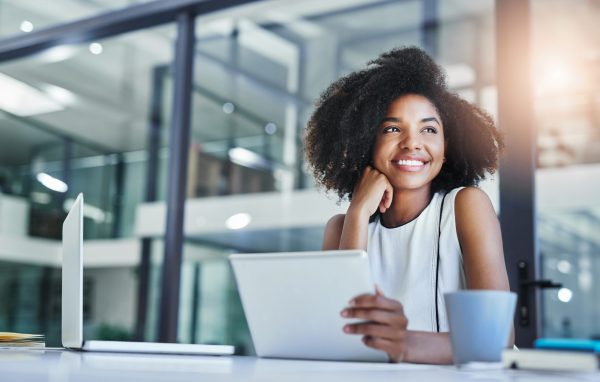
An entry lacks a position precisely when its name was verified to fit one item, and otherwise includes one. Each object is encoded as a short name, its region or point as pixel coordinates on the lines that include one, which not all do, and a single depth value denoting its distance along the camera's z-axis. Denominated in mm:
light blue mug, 1009
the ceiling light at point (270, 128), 4281
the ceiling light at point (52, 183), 4562
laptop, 1427
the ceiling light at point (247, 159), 4301
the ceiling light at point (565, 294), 2830
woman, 1662
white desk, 819
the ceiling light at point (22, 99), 4637
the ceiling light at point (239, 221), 4305
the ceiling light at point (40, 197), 4586
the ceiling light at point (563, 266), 2938
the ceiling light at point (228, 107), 4363
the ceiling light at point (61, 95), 4598
